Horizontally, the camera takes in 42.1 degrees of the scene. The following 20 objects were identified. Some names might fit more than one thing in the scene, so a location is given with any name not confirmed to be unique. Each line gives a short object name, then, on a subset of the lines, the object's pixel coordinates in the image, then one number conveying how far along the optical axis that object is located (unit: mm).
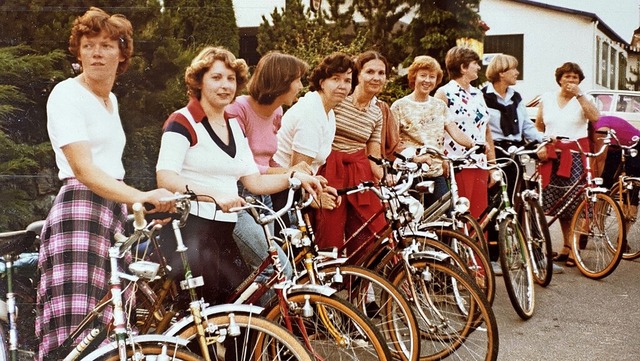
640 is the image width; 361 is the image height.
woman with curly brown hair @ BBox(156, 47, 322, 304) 3396
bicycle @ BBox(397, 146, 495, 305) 4293
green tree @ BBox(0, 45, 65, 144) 3381
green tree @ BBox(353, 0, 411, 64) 4715
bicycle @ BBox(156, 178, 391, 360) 3002
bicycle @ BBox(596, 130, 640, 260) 5941
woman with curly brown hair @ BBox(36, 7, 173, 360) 3209
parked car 5953
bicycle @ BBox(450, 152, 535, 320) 4695
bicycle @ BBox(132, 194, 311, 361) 2695
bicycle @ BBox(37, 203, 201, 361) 2453
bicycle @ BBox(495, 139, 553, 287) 5090
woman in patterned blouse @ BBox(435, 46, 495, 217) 5230
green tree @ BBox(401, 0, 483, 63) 4930
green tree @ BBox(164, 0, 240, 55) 3783
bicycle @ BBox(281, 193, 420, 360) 3266
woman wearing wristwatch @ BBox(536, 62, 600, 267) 5949
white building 5203
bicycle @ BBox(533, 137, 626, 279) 5648
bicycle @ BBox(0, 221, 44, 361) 3000
